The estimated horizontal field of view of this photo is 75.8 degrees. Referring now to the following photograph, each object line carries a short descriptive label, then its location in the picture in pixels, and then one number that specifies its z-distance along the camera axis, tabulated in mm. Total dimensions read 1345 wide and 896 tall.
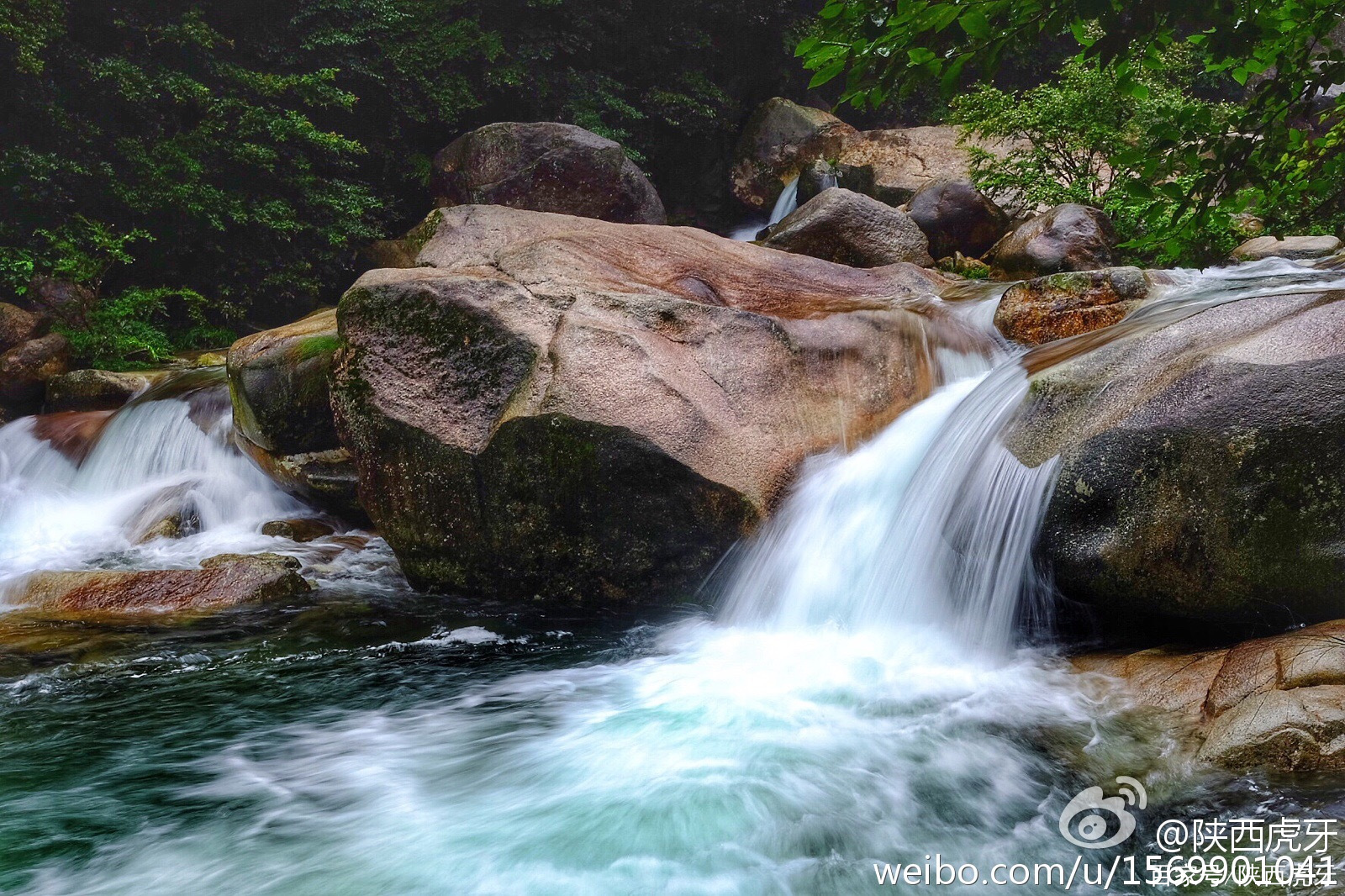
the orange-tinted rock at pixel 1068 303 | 6816
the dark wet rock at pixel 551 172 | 13438
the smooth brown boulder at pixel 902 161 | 14984
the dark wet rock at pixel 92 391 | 10453
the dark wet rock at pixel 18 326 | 11258
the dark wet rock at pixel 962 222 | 11617
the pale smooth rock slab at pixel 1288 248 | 9078
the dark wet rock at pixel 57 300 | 11836
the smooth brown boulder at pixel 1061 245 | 8969
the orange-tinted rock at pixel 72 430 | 8953
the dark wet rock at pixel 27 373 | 10867
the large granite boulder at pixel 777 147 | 17141
